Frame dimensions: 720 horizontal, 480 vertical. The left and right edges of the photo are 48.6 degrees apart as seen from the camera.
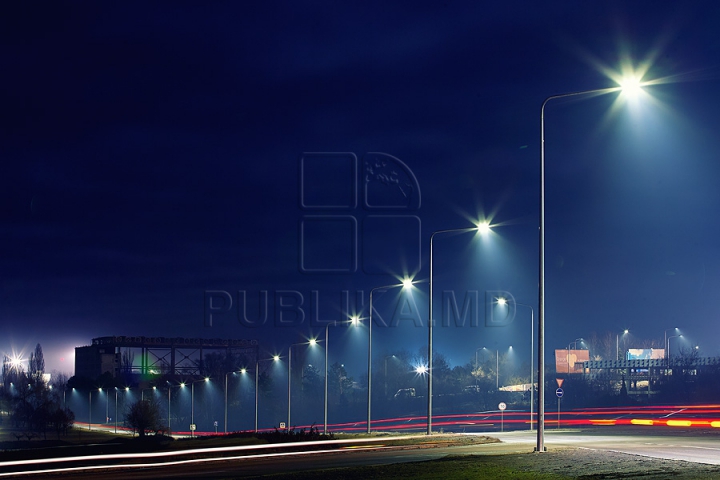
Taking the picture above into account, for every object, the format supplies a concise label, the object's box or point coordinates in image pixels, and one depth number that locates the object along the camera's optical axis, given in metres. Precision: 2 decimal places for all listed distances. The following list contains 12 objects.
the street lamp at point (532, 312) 58.42
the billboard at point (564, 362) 141.12
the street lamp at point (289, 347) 73.38
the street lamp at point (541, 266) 27.41
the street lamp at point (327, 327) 65.36
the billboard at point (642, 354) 162.82
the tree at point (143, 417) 95.12
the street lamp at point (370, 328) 55.06
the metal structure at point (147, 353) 186.50
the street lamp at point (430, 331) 44.19
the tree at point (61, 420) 105.62
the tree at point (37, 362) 186.88
